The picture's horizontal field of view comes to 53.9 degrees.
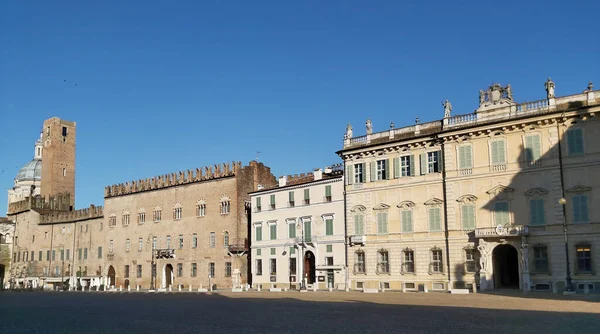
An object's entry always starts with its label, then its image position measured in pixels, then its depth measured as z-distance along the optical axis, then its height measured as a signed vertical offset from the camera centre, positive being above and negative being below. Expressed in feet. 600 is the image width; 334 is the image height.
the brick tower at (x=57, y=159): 329.11 +54.28
